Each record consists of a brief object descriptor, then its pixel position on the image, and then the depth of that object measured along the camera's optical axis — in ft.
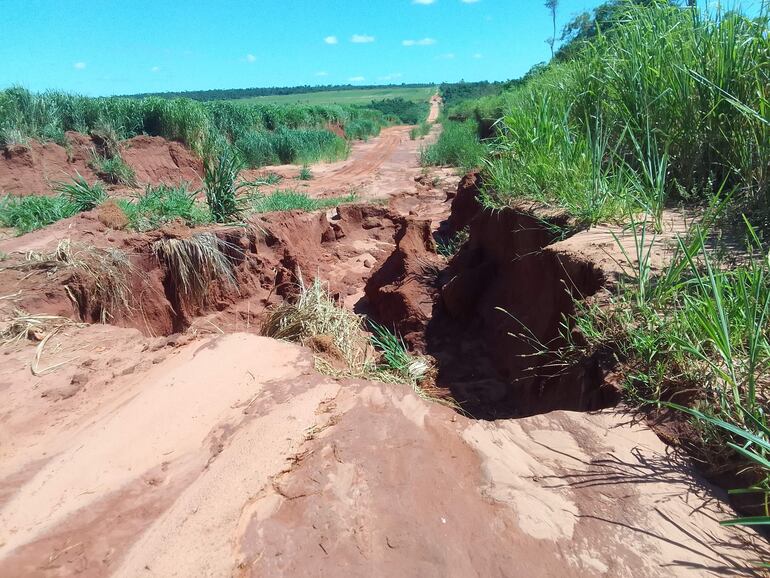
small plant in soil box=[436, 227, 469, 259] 23.35
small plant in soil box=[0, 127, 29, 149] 41.06
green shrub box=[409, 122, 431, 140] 95.44
